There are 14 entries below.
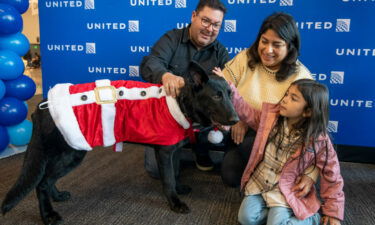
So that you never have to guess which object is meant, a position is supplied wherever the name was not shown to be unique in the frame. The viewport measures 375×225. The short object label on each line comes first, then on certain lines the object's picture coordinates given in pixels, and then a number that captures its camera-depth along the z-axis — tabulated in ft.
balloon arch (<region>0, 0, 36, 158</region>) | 6.85
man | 5.59
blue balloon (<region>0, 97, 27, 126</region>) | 7.03
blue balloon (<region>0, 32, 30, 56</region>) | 7.17
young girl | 3.87
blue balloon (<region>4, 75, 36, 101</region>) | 7.27
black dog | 3.95
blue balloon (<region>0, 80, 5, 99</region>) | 6.75
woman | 4.54
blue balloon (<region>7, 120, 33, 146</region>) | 7.42
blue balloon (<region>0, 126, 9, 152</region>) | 6.98
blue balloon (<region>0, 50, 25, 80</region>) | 6.79
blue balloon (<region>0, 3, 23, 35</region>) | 6.68
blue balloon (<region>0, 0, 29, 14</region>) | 7.13
